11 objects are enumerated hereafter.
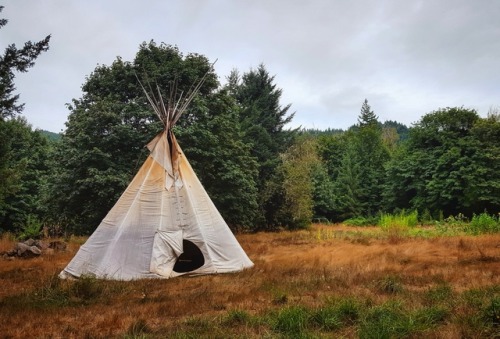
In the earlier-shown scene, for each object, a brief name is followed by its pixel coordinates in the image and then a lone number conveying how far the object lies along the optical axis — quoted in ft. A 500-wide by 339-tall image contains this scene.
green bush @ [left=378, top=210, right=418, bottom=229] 58.30
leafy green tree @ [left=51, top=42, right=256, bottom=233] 54.03
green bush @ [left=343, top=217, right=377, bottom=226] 102.94
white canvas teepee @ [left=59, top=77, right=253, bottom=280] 28.40
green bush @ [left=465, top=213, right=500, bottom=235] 52.44
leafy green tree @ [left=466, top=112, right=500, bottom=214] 89.25
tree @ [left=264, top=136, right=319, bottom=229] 85.30
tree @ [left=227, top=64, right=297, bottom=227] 90.17
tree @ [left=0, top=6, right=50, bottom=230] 24.84
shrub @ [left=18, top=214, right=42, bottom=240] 53.93
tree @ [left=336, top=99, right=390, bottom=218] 124.62
